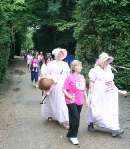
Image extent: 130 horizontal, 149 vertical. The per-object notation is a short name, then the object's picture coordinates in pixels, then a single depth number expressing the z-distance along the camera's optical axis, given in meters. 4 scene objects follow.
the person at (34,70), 10.97
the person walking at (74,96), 4.26
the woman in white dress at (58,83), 5.02
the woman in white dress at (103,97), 4.55
